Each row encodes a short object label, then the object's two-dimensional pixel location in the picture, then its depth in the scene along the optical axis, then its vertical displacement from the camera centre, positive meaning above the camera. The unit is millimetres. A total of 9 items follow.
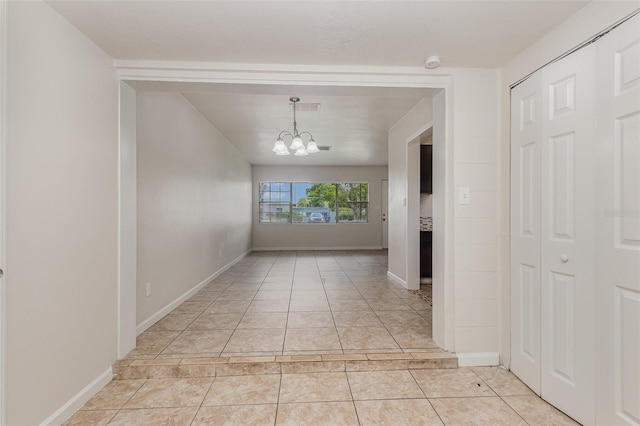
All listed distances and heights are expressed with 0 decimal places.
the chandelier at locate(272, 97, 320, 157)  3914 +881
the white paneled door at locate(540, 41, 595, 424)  1634 -126
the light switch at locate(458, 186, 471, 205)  2332 +137
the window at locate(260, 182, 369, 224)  8961 +322
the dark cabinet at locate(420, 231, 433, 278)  4680 -629
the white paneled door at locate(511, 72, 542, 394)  1969 -120
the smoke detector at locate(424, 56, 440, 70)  2145 +1080
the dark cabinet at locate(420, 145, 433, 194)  4801 +719
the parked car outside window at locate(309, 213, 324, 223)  9047 -123
